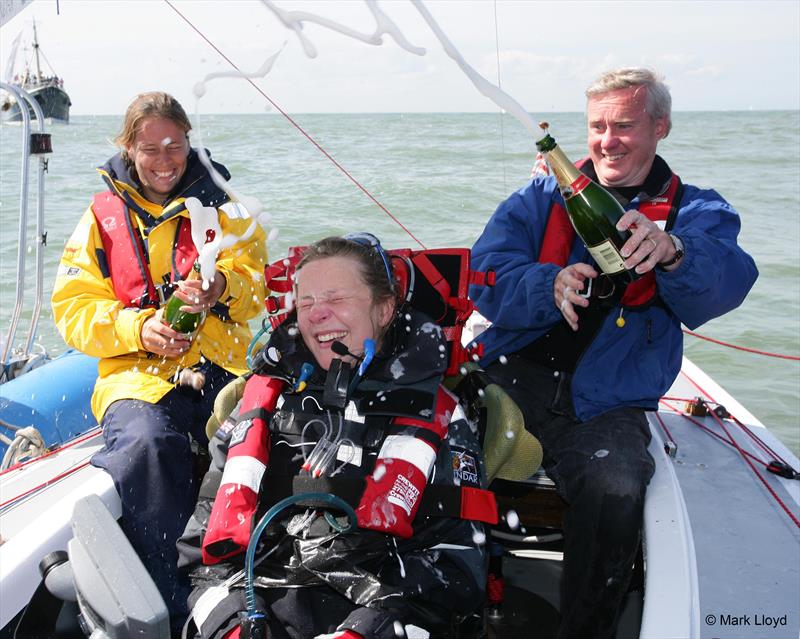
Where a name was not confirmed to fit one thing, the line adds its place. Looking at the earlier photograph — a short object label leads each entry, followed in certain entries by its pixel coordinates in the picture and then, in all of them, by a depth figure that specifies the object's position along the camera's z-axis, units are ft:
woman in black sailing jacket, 5.75
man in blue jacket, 7.18
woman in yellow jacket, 8.45
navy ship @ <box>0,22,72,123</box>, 125.90
